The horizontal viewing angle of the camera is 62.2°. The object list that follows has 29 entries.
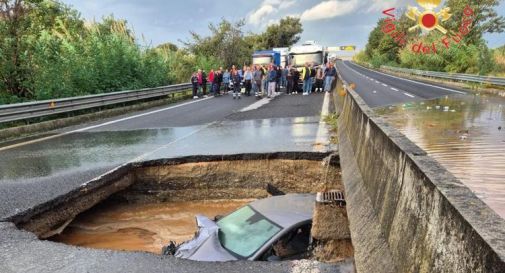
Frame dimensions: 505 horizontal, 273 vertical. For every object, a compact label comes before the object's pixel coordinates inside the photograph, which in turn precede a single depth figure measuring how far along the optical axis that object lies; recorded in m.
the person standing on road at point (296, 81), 22.69
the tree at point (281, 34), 65.38
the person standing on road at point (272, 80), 20.62
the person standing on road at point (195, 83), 22.50
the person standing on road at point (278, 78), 21.87
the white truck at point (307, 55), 27.53
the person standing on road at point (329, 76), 20.30
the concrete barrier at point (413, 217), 1.60
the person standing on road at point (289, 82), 22.45
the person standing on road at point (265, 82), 22.09
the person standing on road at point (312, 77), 21.48
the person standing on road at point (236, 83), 21.73
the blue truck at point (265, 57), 30.48
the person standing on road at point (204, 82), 23.23
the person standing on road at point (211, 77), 23.26
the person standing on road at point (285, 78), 22.91
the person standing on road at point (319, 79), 22.43
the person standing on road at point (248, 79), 22.19
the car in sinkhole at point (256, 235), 4.13
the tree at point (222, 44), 36.12
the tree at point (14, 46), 14.02
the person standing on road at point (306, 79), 21.16
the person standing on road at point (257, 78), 21.81
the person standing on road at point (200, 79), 22.59
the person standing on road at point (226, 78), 24.84
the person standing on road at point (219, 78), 23.42
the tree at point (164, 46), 27.49
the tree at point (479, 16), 39.62
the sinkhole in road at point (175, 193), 5.79
